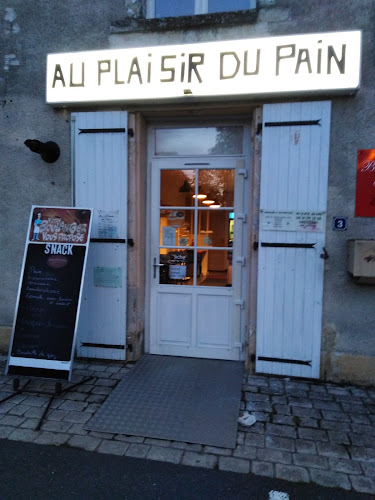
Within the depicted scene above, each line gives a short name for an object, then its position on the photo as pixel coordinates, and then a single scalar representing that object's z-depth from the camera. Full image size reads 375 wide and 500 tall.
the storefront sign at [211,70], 3.42
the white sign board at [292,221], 3.60
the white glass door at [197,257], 4.09
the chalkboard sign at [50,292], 3.38
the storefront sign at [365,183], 3.48
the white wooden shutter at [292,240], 3.58
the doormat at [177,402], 2.79
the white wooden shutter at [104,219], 3.98
